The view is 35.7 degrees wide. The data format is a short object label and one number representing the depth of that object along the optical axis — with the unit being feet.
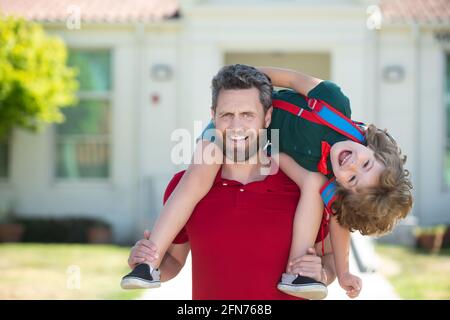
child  8.59
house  37.04
